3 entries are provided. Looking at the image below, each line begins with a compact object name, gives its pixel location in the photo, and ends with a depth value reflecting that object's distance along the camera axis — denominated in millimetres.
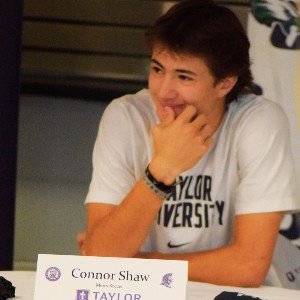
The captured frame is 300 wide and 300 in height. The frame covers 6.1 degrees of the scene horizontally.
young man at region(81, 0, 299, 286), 6036
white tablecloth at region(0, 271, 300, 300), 5652
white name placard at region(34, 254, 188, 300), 5388
